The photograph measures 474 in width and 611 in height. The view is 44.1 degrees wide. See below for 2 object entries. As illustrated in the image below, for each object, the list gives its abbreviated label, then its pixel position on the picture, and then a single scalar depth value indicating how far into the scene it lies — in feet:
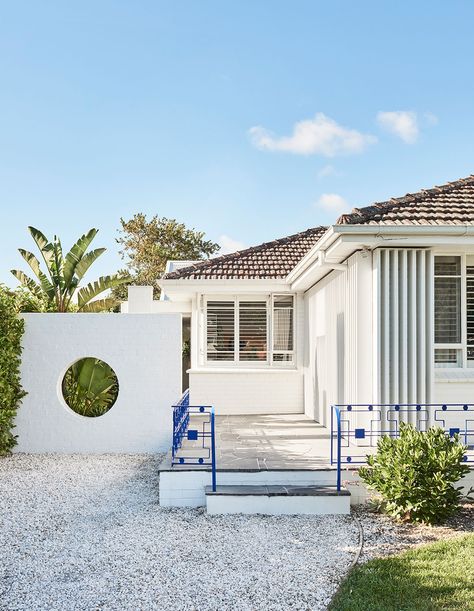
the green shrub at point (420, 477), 25.95
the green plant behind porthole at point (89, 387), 49.90
